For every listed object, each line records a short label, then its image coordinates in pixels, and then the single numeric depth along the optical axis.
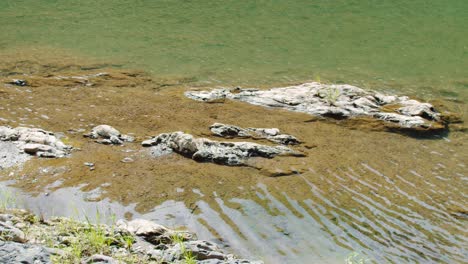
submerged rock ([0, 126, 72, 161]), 15.80
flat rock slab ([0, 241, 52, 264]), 8.70
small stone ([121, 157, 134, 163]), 16.02
